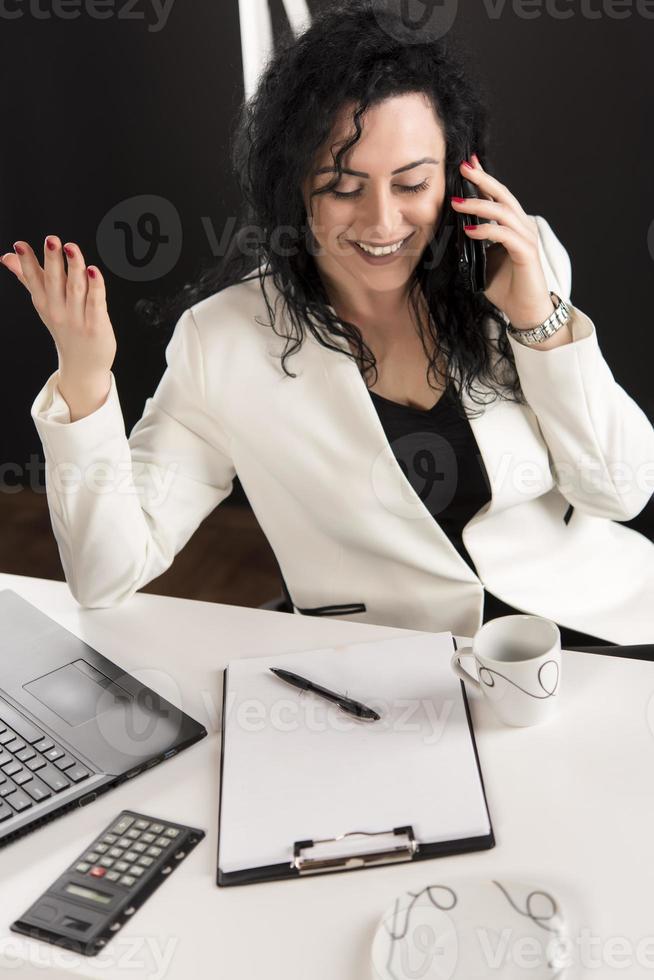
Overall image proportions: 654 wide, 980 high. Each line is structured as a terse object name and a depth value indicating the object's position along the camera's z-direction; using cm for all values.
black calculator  79
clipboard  83
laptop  94
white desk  75
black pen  98
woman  121
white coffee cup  93
